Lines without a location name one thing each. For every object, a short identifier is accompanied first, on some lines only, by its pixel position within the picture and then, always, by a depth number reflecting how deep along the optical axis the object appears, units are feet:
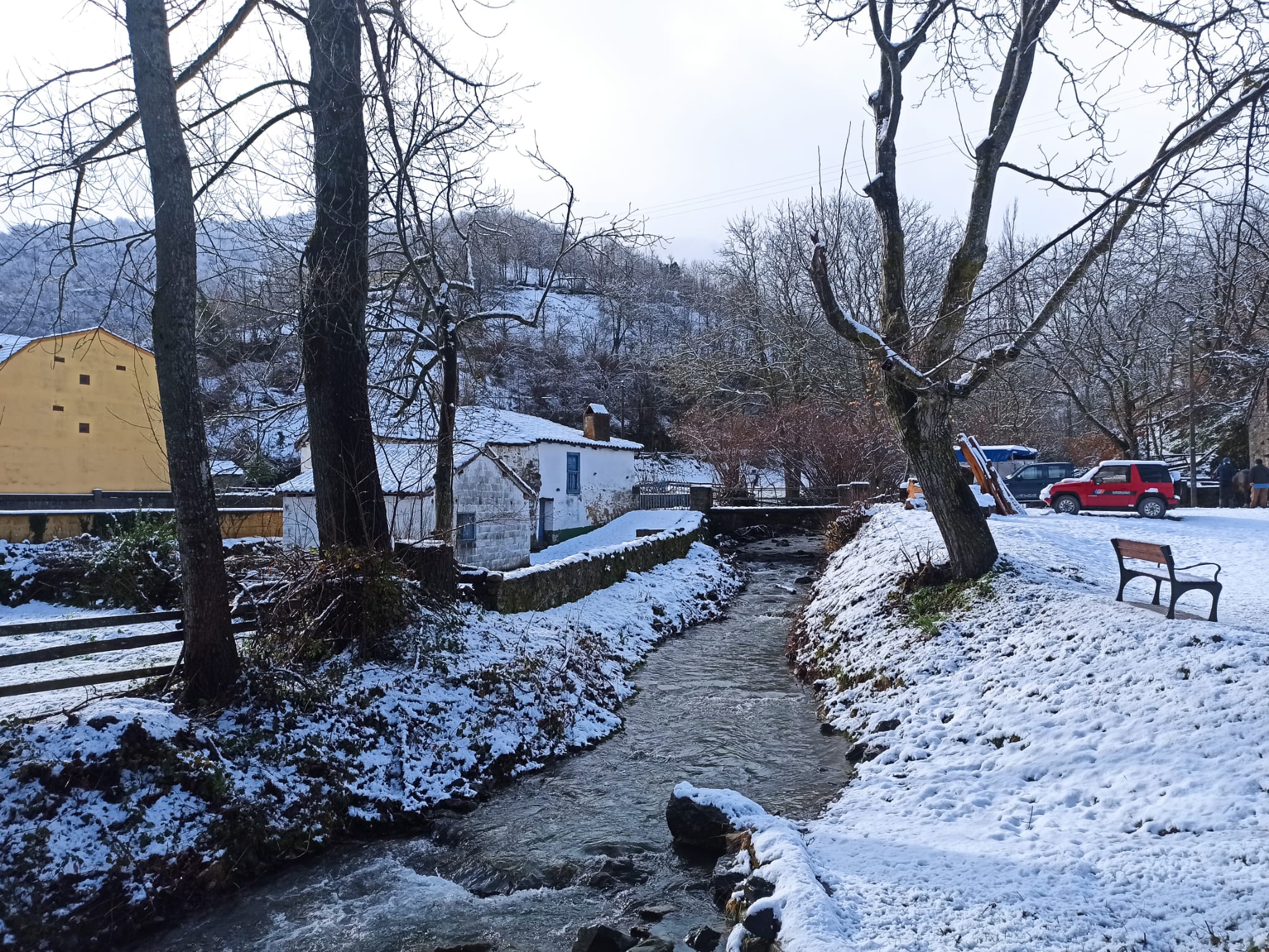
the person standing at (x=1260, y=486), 68.80
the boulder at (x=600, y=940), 15.16
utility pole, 79.09
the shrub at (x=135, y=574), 43.65
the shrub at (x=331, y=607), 25.79
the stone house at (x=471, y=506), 58.65
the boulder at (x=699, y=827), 19.57
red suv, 59.06
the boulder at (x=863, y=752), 24.45
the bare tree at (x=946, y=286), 28.30
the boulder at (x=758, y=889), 15.39
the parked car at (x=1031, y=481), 82.02
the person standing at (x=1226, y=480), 73.82
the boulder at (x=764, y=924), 14.02
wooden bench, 23.35
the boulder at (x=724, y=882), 17.06
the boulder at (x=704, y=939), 15.29
